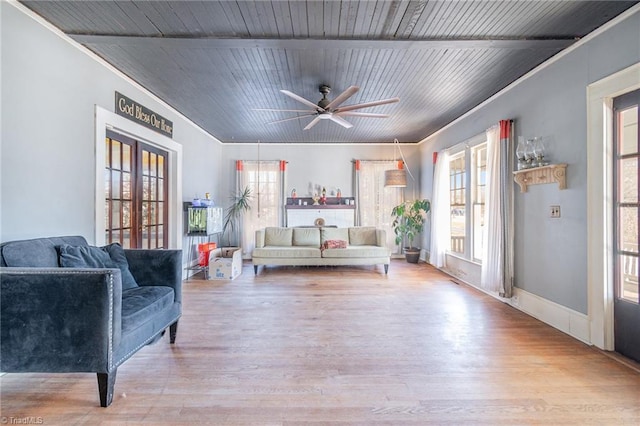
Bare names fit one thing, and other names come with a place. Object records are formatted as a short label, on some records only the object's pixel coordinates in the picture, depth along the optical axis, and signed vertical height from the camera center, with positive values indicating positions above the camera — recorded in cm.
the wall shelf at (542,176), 282 +42
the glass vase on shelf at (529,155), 318 +67
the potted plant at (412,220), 622 -12
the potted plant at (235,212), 684 +7
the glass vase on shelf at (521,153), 330 +71
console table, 695 +5
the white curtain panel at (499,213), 358 +2
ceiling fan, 329 +131
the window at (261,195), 696 +49
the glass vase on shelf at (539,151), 311 +69
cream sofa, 541 -63
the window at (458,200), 502 +26
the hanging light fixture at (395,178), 614 +79
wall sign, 337 +133
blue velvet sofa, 169 -63
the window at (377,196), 701 +46
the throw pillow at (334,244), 553 -56
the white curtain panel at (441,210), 552 +9
